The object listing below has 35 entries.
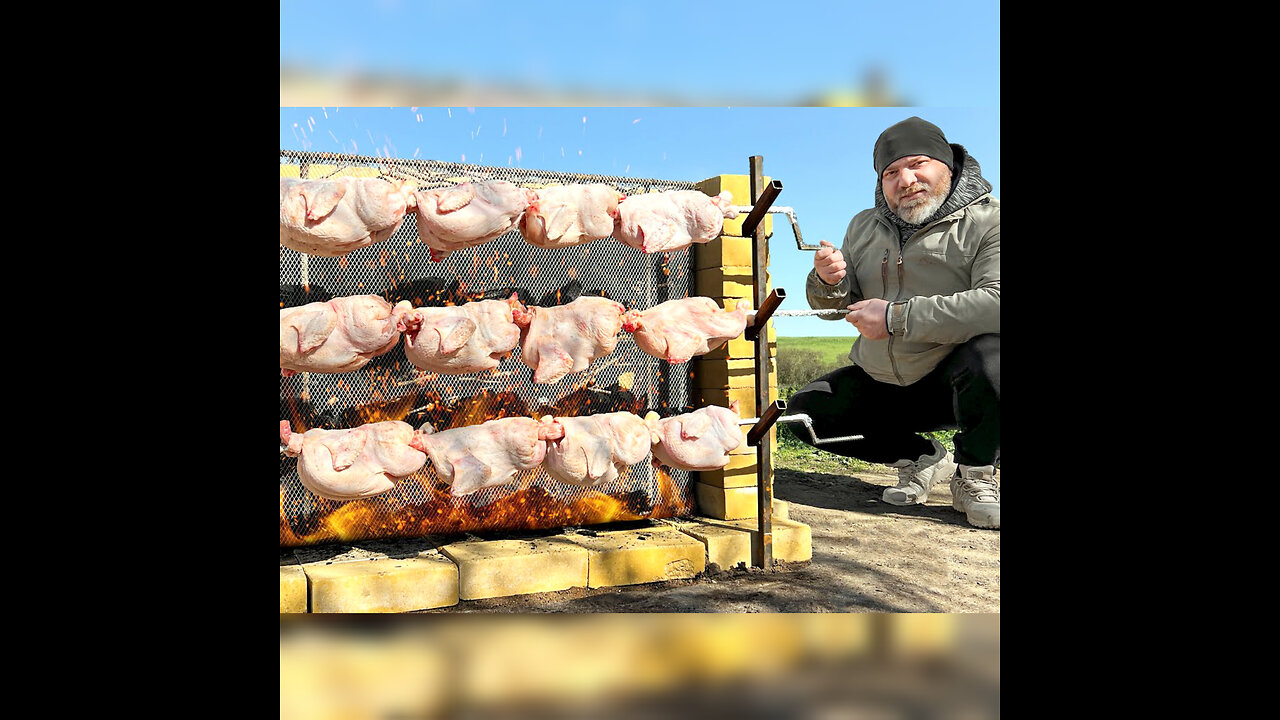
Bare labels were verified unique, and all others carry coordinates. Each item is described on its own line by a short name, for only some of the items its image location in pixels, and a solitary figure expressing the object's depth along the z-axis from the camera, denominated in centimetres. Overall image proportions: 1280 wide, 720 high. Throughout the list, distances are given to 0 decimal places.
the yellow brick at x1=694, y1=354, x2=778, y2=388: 332
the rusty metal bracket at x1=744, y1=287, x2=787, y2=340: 274
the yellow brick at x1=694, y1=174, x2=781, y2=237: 323
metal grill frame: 291
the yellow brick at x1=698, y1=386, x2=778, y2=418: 332
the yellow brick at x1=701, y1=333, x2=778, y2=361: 330
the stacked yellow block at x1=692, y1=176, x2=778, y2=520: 330
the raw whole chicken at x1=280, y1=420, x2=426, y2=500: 239
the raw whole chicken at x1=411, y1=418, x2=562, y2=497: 254
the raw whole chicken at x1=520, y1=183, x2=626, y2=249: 262
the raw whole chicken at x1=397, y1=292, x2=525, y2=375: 247
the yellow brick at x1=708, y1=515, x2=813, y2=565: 307
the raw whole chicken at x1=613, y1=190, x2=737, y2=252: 271
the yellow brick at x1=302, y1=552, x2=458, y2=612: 251
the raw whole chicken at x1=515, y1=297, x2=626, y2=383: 260
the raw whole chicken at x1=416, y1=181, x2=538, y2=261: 248
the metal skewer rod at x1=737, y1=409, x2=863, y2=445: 290
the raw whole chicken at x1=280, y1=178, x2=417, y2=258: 233
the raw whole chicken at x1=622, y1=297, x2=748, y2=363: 273
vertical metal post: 296
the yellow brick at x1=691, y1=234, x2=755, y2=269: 330
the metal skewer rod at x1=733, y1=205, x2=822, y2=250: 289
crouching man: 332
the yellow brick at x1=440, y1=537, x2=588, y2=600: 269
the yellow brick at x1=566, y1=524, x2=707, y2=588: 282
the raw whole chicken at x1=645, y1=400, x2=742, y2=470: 277
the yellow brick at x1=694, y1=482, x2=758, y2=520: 330
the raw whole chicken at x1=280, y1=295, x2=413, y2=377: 235
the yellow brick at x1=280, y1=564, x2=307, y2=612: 248
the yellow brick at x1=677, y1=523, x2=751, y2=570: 297
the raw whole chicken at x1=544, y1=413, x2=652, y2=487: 262
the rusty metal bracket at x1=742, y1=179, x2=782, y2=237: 282
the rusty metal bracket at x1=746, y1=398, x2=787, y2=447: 279
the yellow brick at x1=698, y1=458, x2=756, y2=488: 330
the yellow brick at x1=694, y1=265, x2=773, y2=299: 330
